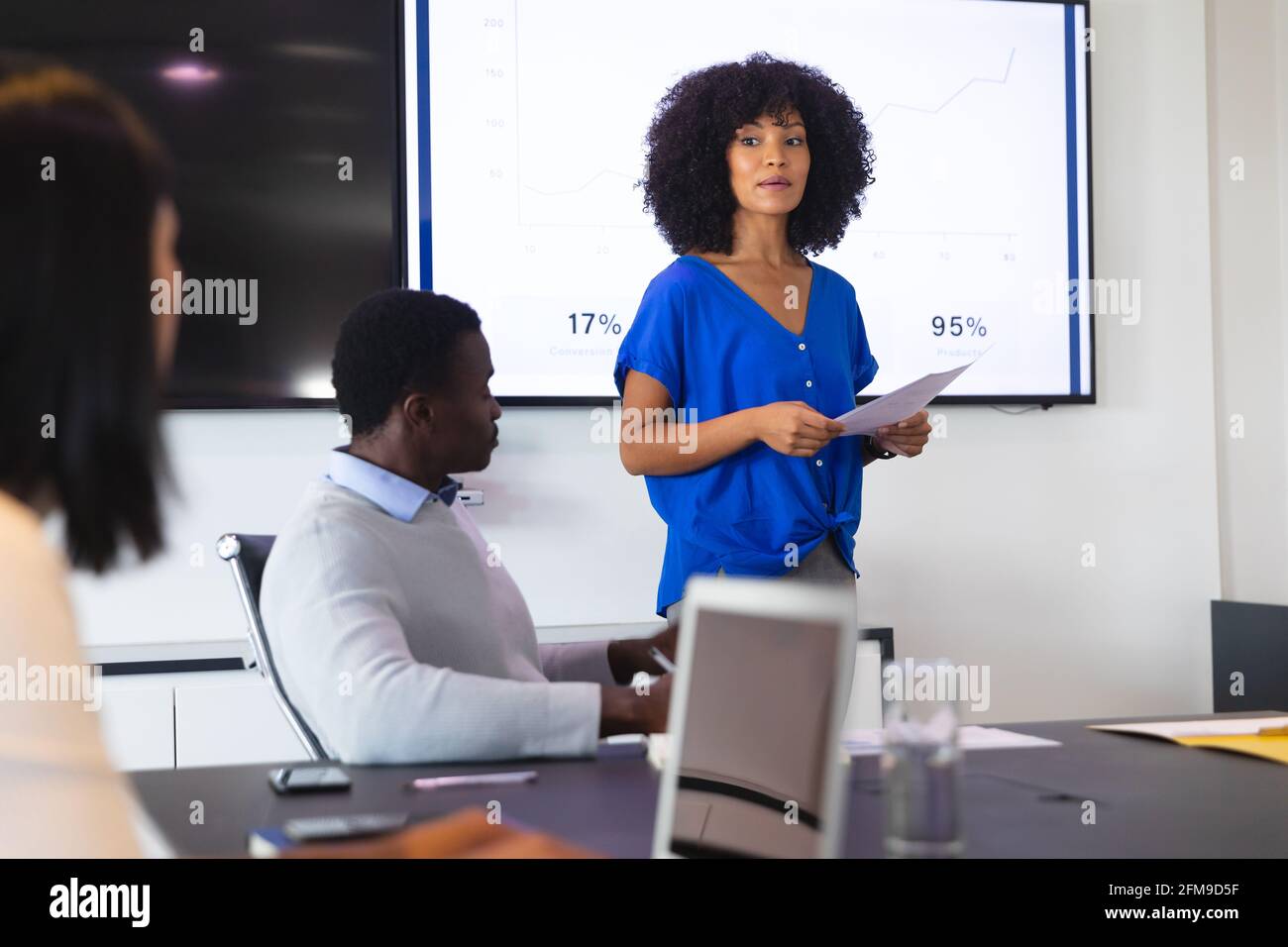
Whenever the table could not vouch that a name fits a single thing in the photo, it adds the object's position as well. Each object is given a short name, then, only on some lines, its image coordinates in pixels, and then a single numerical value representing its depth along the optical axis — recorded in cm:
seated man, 121
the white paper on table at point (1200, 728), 143
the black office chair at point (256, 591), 147
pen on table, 112
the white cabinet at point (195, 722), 253
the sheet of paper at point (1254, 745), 128
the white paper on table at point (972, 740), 136
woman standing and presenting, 192
